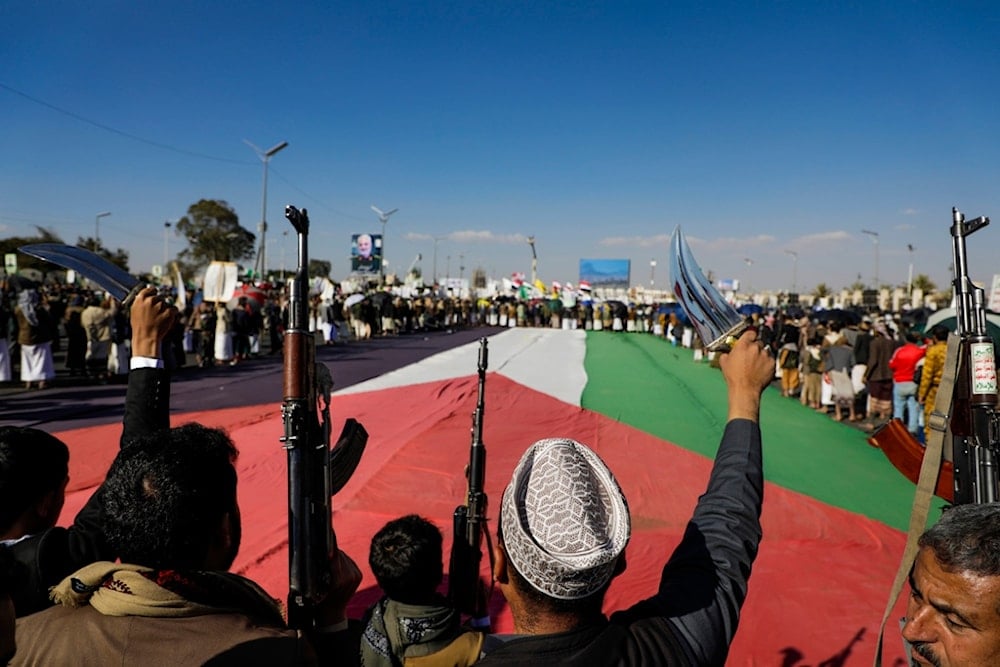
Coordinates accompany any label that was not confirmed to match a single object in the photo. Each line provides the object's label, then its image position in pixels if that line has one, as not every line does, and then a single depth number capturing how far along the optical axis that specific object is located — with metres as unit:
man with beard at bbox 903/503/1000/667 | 1.39
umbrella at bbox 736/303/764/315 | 16.73
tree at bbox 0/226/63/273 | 33.53
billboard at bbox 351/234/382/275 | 56.66
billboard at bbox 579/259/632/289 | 54.16
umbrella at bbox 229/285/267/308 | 19.52
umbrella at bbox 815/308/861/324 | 14.41
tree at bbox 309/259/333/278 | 70.68
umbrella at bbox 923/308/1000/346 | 7.84
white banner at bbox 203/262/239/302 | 17.66
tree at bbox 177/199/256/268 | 55.62
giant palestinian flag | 4.27
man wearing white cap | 1.25
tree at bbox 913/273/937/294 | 58.81
